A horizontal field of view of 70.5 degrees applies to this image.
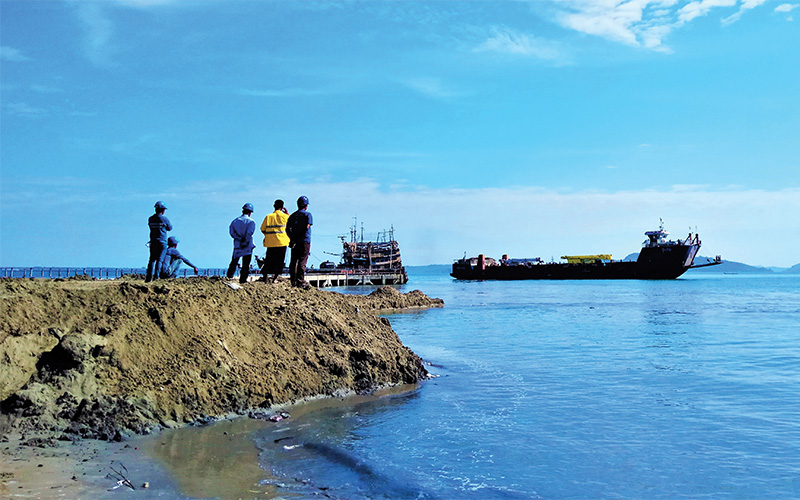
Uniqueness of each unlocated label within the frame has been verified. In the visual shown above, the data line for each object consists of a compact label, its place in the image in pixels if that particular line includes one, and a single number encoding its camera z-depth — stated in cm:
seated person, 1292
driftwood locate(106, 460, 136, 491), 527
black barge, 10069
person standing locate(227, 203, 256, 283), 1101
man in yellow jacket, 1115
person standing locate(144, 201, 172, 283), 1104
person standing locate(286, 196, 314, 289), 1088
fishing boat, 9644
